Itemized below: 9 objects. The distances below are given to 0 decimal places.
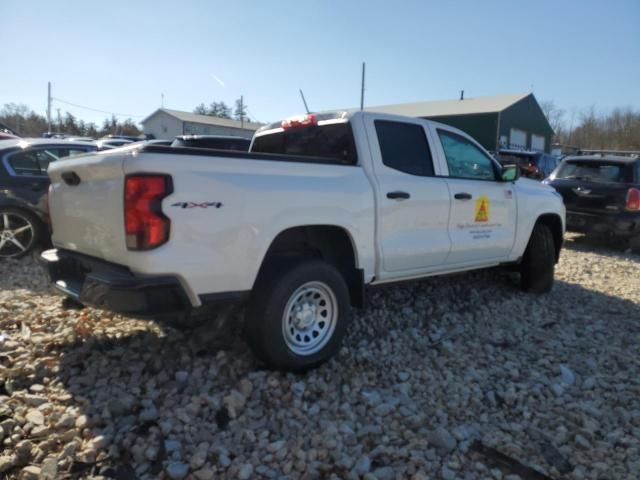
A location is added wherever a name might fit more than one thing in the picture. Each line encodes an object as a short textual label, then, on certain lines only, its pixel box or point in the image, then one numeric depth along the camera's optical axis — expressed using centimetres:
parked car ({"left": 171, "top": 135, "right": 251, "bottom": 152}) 834
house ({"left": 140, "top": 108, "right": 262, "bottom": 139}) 4538
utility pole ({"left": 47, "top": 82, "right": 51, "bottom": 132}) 4764
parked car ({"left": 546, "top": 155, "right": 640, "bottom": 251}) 831
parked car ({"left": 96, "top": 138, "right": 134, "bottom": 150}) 1170
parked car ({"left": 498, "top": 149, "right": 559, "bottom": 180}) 1606
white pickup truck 274
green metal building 3412
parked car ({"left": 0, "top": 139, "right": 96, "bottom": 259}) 629
